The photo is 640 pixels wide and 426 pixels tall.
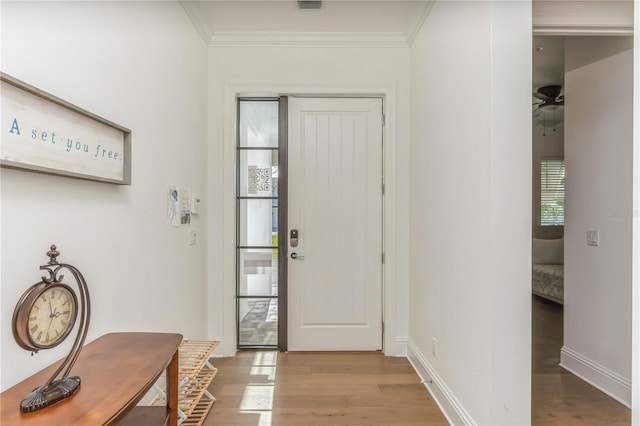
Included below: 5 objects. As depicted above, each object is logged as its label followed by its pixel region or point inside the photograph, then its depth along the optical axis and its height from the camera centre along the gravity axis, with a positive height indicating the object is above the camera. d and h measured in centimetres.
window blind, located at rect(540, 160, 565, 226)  545 +30
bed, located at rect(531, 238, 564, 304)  434 -81
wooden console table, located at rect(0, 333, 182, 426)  97 -58
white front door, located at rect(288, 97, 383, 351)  307 -14
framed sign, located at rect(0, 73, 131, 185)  106 +25
